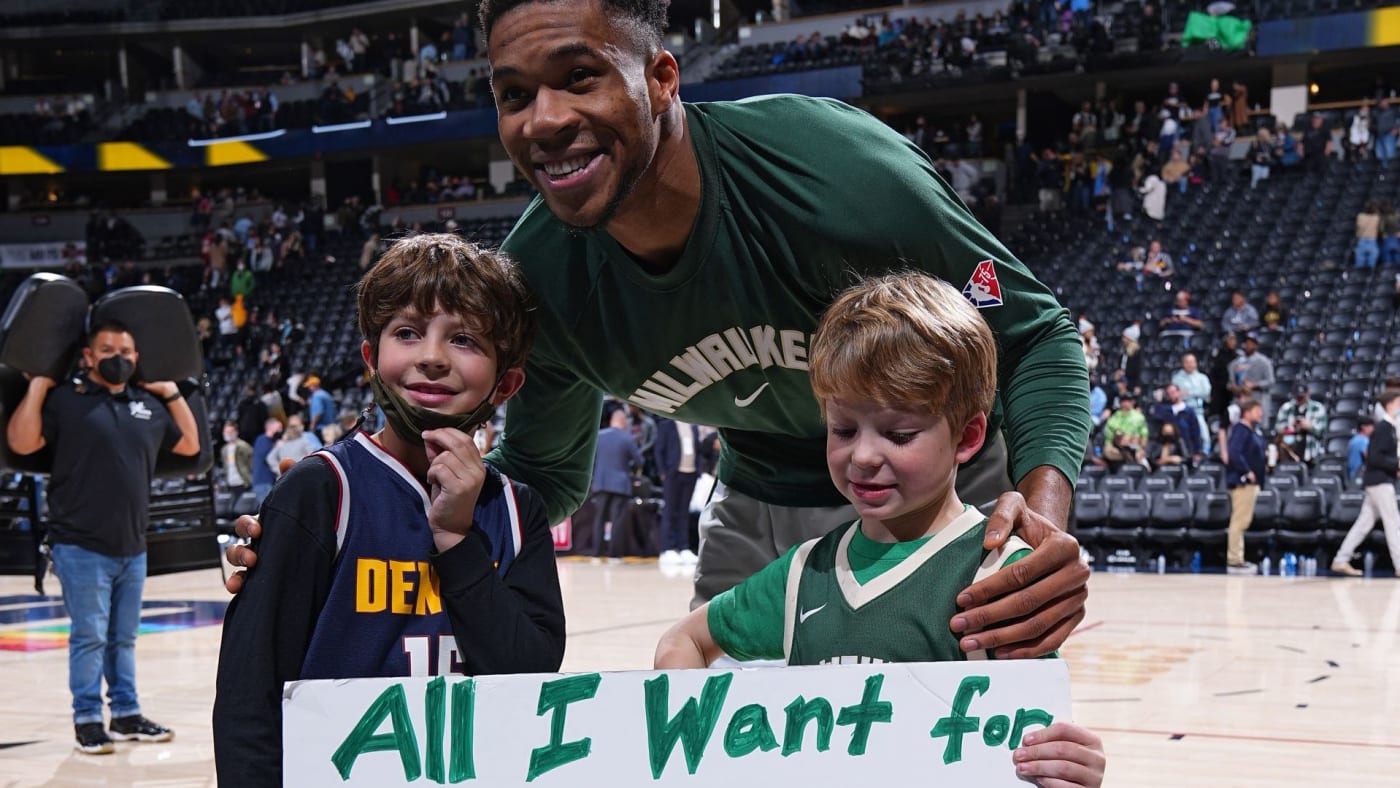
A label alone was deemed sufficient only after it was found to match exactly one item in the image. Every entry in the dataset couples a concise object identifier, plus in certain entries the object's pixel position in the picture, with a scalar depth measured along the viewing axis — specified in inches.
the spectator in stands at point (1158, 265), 608.7
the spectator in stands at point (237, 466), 621.9
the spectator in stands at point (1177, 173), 697.0
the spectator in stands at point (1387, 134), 647.8
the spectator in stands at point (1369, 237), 561.3
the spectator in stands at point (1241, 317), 538.6
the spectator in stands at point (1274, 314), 539.1
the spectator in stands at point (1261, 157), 669.9
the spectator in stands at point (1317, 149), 665.6
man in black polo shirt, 192.4
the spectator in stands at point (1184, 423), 472.7
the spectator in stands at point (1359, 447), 442.9
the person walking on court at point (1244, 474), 429.7
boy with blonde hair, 63.4
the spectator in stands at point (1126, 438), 466.6
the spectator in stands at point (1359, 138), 668.7
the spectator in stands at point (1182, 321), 545.0
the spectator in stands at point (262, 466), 585.9
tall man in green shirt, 75.1
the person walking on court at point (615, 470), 494.0
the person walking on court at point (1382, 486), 393.4
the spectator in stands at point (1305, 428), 475.8
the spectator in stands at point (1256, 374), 488.1
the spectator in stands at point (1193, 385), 488.1
